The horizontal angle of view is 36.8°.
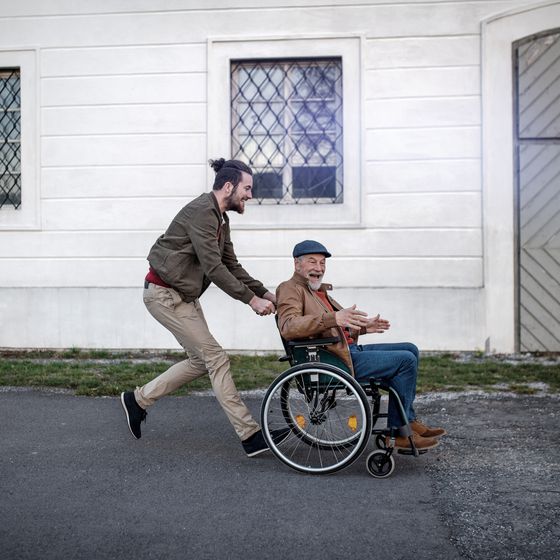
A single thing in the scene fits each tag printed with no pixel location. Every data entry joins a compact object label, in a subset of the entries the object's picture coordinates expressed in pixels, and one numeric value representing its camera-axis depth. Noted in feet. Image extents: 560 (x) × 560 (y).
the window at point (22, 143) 33.94
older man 15.42
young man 16.90
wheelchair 15.29
